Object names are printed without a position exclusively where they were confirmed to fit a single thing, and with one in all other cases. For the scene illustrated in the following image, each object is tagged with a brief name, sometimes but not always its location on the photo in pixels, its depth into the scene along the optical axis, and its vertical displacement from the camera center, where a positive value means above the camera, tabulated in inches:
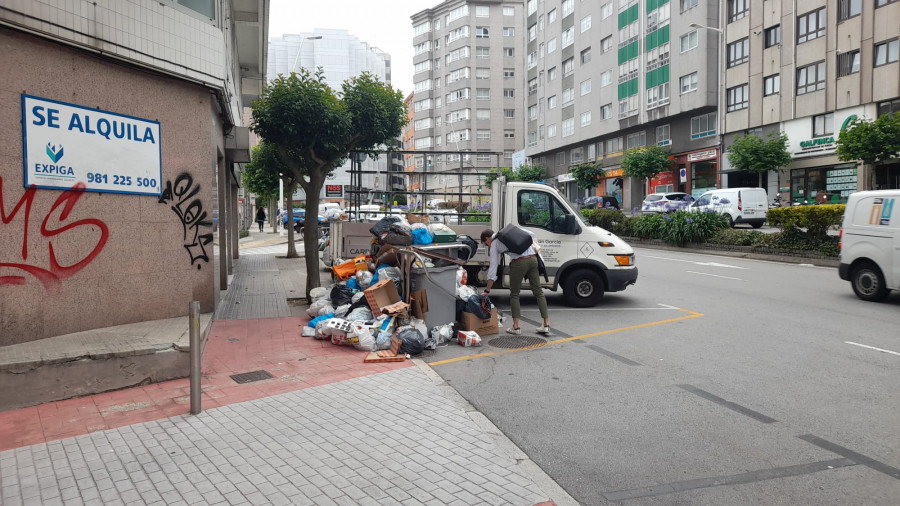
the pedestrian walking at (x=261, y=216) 1611.7 +11.4
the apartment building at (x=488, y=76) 3319.4 +776.0
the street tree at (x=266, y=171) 734.5 +73.0
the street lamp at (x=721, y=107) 1573.6 +285.2
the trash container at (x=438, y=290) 333.4 -38.3
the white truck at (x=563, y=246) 424.8 -18.7
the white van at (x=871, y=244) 418.9 -18.5
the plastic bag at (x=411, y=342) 300.8 -60.3
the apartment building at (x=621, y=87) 1647.4 +419.2
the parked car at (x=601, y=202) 1587.1 +43.6
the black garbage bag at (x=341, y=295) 360.8 -44.5
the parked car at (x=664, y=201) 1299.2 +37.3
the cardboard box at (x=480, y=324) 340.8 -58.8
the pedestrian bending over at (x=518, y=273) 347.3 -30.8
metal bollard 207.9 -45.6
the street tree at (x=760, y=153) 1334.9 +140.7
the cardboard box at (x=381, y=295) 325.1 -40.1
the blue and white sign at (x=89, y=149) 253.6 +32.6
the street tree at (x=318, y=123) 396.5 +65.2
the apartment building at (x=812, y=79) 1186.6 +298.7
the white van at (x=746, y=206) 1091.9 +21.2
